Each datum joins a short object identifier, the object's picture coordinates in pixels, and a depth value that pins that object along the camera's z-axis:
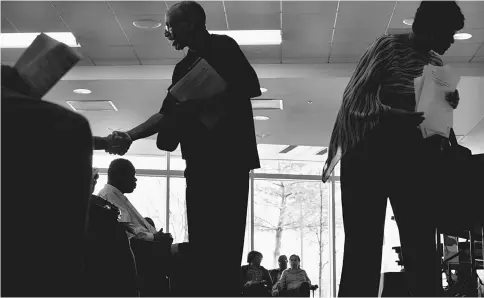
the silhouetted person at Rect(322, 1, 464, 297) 2.33
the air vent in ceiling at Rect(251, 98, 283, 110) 10.83
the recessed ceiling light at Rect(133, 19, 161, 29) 8.09
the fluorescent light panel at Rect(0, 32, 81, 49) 8.60
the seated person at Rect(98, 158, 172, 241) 3.77
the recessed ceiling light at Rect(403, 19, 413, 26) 7.98
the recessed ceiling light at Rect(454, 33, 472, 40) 8.31
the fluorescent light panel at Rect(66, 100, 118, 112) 10.99
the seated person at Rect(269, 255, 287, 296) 11.45
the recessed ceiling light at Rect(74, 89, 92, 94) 10.34
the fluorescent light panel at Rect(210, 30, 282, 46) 8.43
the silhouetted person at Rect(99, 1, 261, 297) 2.33
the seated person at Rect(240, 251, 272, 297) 9.45
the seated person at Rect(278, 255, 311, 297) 9.14
